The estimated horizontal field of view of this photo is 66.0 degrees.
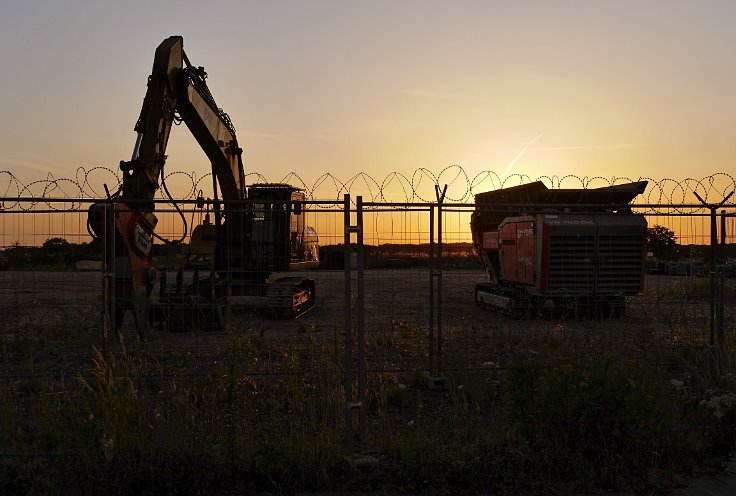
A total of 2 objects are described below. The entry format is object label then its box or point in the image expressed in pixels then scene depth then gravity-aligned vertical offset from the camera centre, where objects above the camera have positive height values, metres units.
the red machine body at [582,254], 13.01 -0.02
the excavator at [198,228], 8.98 +0.50
